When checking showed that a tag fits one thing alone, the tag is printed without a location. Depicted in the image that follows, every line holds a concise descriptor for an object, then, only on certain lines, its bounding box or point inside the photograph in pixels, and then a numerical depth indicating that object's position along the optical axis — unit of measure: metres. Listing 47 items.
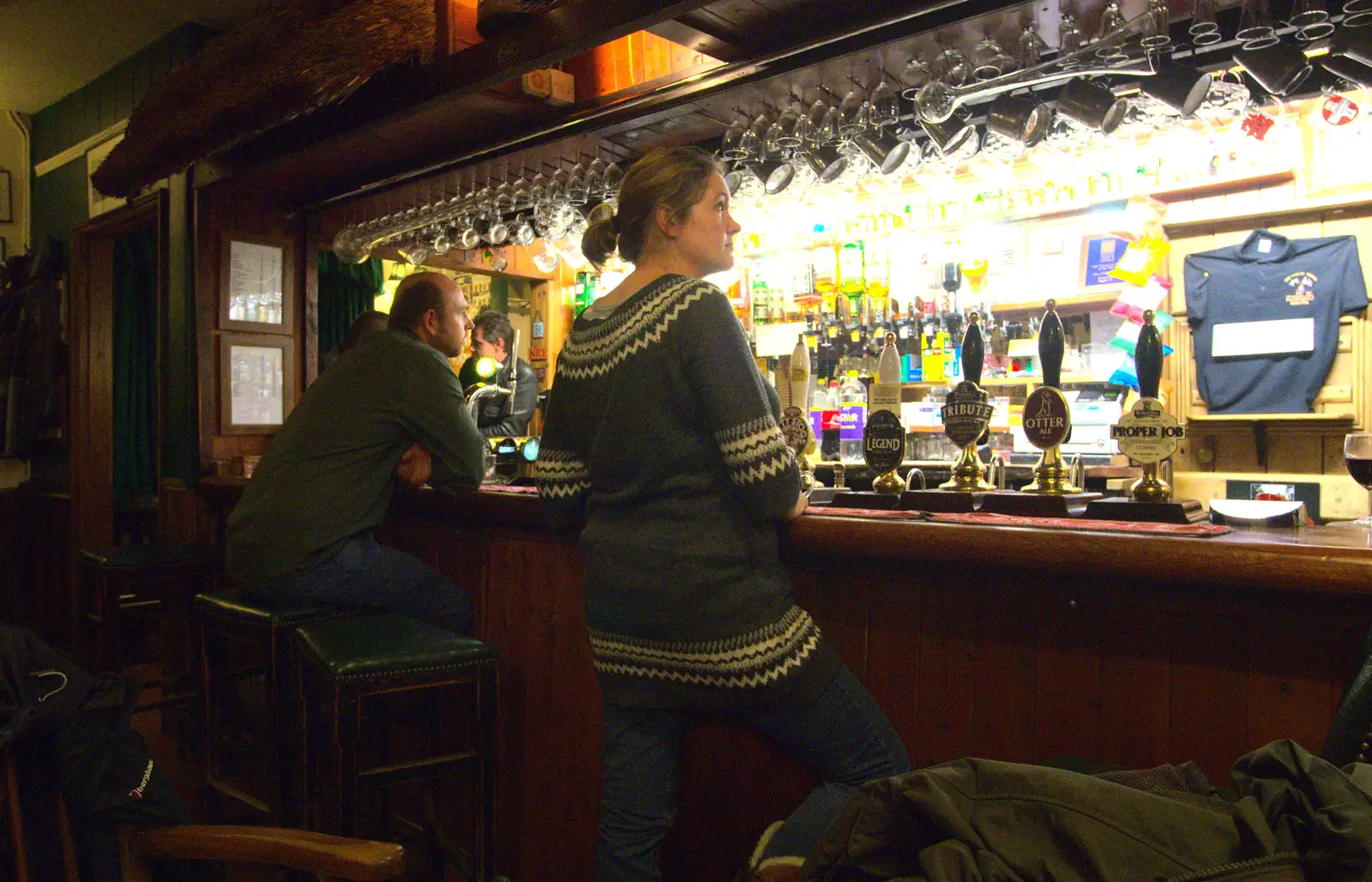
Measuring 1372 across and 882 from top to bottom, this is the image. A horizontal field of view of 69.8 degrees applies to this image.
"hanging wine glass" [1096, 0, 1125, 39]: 2.10
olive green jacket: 0.75
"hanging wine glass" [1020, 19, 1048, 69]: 2.21
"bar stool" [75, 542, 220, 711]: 3.35
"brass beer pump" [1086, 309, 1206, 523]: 1.76
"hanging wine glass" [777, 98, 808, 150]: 2.69
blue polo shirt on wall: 4.39
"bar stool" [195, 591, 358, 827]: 2.34
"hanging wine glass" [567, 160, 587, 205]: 3.26
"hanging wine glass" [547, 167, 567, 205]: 3.35
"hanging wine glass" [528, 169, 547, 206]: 3.45
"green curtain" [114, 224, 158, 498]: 5.40
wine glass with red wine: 1.72
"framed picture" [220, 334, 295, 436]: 4.28
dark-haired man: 4.40
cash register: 4.55
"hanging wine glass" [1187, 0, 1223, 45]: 2.04
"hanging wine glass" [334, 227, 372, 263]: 4.22
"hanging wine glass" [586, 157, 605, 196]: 3.20
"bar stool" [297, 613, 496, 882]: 1.99
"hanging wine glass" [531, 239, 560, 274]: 3.80
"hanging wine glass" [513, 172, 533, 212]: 3.53
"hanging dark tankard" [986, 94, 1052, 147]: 2.53
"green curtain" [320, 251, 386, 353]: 5.40
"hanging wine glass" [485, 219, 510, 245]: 3.77
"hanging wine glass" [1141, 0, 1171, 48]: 2.07
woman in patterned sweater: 1.54
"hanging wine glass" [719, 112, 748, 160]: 2.89
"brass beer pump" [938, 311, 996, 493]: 2.15
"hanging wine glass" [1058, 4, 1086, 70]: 2.18
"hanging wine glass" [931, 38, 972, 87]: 2.33
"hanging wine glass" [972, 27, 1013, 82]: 2.28
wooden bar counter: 1.46
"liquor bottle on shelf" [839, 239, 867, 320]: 4.80
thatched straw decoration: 2.96
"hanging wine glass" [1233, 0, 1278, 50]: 1.97
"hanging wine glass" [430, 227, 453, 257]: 4.10
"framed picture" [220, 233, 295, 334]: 4.25
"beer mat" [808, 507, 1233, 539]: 1.58
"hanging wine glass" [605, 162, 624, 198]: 3.14
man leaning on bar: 2.49
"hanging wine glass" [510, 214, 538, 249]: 3.79
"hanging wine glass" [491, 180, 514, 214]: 3.57
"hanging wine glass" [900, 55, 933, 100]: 2.42
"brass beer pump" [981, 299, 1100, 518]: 1.92
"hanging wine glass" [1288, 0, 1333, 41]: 1.93
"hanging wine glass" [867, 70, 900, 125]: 2.53
